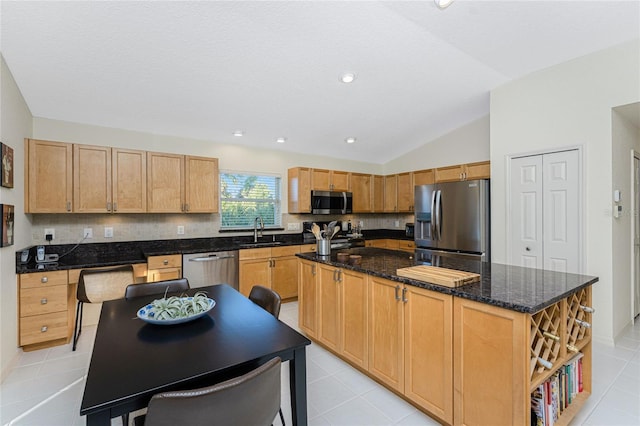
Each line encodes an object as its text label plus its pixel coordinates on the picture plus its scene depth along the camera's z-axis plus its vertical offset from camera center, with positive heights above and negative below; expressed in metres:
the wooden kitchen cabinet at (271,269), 4.07 -0.79
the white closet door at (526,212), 3.38 +0.01
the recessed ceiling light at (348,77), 3.11 +1.44
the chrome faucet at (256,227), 4.66 -0.21
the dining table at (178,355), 1.01 -0.59
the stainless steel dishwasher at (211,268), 3.63 -0.68
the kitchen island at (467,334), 1.47 -0.73
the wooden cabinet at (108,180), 3.28 +0.40
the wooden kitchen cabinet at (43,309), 2.74 -0.89
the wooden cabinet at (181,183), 3.69 +0.40
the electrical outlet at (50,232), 3.32 -0.19
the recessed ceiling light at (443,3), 2.22 +1.58
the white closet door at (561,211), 3.12 +0.01
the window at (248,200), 4.54 +0.23
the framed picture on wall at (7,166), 2.34 +0.40
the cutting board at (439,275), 1.74 -0.39
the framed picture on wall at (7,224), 2.35 -0.07
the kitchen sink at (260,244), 4.13 -0.43
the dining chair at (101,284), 2.83 -0.67
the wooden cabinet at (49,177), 3.01 +0.40
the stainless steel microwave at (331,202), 4.97 +0.20
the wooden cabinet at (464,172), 4.36 +0.64
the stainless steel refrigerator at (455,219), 3.81 -0.08
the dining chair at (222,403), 0.93 -0.62
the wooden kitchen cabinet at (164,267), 3.39 -0.61
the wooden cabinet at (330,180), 5.03 +0.59
